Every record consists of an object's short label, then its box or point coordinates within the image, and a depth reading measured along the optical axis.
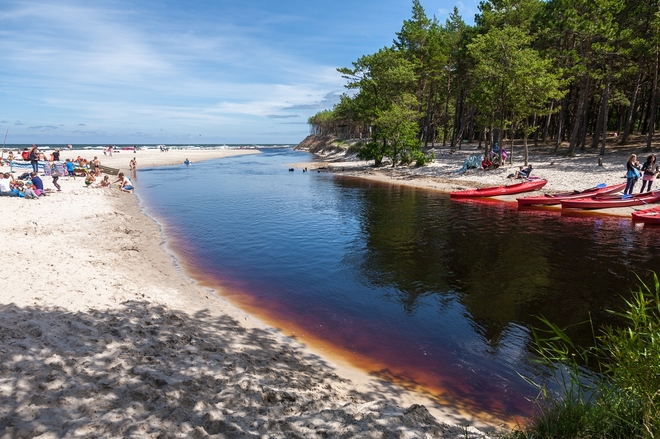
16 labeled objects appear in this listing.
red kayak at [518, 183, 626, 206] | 22.52
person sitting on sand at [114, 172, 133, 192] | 28.96
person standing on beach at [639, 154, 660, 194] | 20.83
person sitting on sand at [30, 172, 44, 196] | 20.30
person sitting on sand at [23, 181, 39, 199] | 19.44
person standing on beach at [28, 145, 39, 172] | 28.29
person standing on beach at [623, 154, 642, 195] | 20.50
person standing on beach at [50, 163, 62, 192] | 23.03
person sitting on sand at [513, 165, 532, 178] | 28.41
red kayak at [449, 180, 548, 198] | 26.64
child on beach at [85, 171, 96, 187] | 26.64
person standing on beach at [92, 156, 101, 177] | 31.18
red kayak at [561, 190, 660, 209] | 20.66
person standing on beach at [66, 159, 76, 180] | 32.05
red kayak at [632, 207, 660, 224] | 17.86
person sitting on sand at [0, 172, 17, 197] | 19.12
